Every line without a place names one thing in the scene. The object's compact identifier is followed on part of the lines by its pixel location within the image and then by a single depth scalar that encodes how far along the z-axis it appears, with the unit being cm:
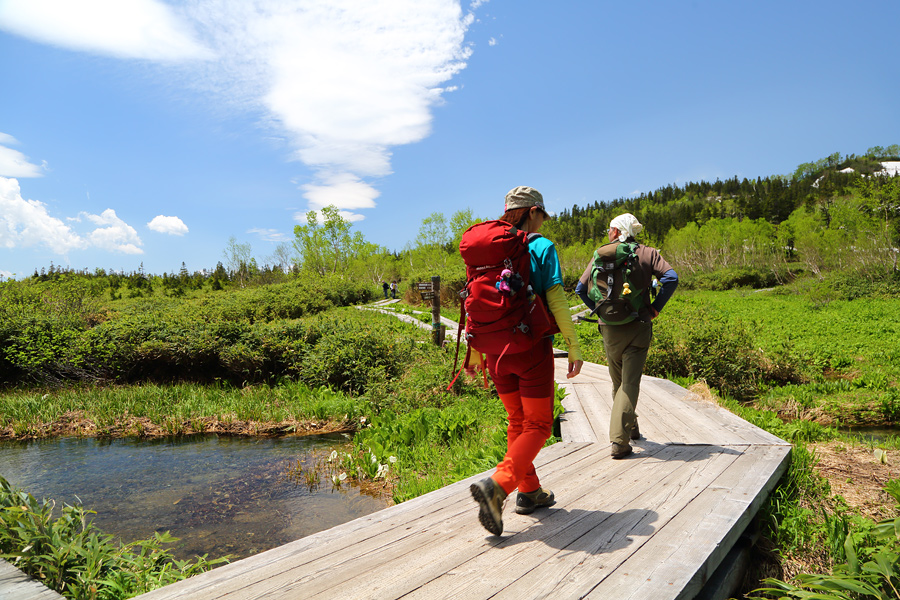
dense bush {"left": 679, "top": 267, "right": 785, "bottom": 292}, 4538
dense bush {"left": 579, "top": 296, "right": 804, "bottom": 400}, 975
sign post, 1258
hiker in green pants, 402
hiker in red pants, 271
